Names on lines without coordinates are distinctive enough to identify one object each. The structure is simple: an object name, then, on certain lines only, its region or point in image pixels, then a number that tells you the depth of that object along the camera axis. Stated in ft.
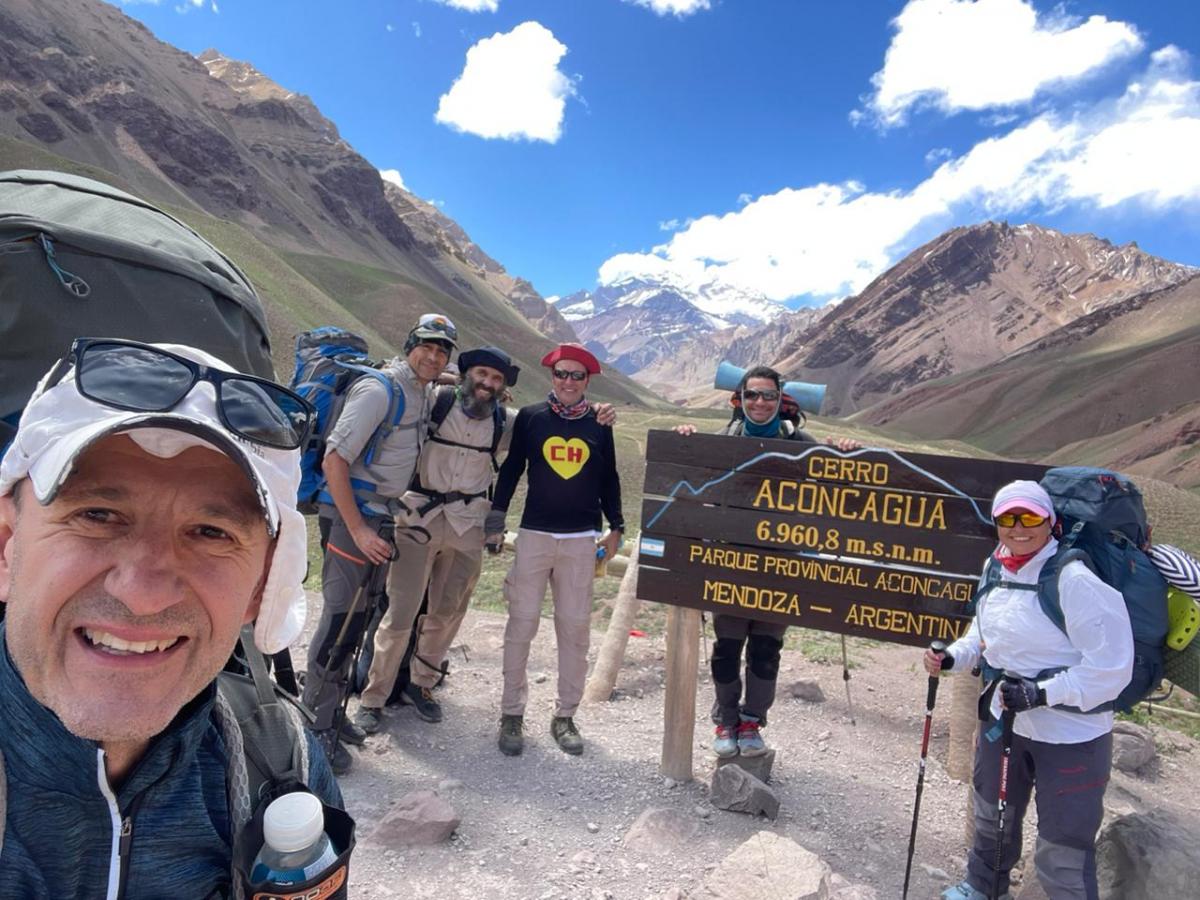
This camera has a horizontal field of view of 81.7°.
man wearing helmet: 14.58
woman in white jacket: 10.32
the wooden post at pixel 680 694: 15.88
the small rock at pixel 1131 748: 18.39
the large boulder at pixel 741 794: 14.56
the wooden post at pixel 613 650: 20.92
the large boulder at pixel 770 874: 10.69
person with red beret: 16.43
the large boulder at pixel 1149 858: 11.25
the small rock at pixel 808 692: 21.18
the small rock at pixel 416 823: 12.37
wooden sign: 14.06
